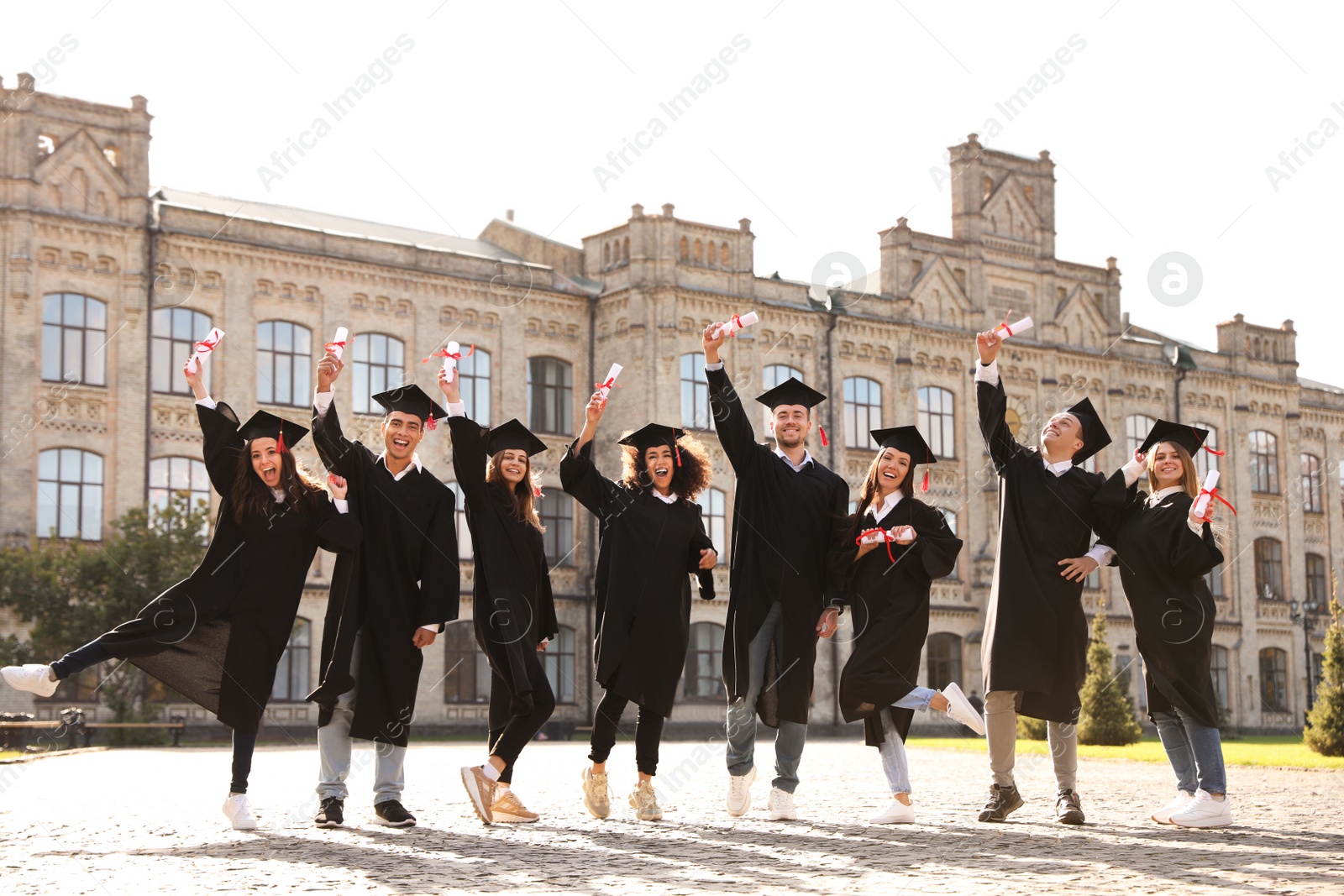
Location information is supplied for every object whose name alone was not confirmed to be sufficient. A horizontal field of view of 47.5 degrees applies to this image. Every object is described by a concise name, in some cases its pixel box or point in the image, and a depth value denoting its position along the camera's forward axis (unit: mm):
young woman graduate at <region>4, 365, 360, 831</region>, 8930
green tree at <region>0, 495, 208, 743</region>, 27844
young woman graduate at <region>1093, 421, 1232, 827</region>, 9273
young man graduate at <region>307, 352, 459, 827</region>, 9172
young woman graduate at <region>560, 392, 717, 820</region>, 9789
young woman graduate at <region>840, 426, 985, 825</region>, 9492
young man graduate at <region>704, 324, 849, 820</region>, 9719
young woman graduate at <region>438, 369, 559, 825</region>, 9359
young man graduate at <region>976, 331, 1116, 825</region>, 9633
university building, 30531
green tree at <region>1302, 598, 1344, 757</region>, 19859
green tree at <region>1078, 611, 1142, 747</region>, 23906
